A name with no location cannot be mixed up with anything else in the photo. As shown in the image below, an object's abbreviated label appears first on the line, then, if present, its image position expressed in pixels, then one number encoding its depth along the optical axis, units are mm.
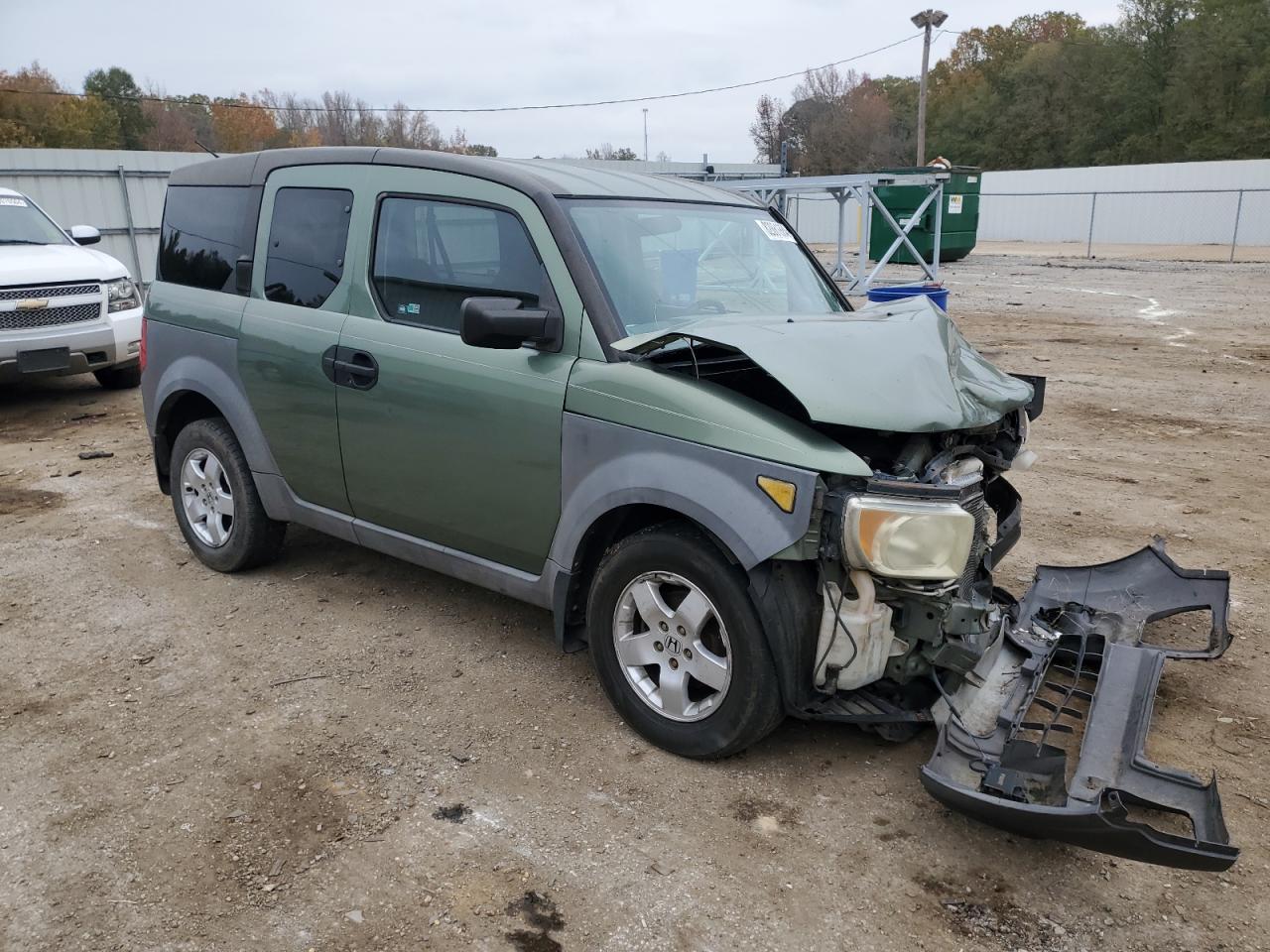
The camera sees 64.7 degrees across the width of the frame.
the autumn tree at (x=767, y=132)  69938
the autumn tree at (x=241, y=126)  55406
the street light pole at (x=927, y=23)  40969
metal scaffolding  16802
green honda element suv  2990
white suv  8656
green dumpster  23688
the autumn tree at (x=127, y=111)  55656
